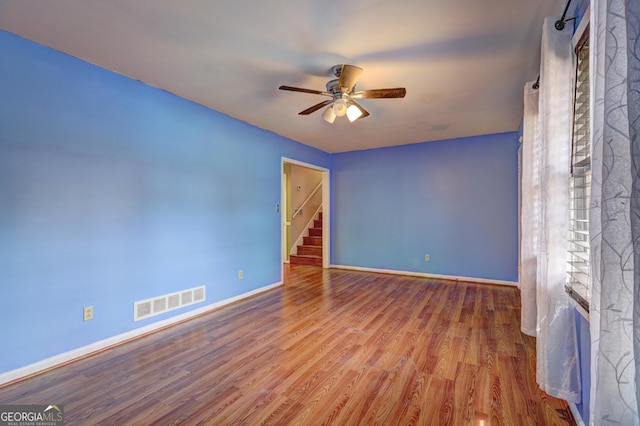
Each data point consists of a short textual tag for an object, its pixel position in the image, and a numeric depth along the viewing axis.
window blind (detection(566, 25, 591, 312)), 1.55
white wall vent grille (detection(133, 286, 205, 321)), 2.87
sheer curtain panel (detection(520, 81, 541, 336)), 2.48
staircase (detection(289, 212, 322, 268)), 6.56
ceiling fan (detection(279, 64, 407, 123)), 2.40
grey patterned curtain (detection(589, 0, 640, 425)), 0.67
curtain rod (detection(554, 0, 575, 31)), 1.63
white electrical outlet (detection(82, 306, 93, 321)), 2.46
